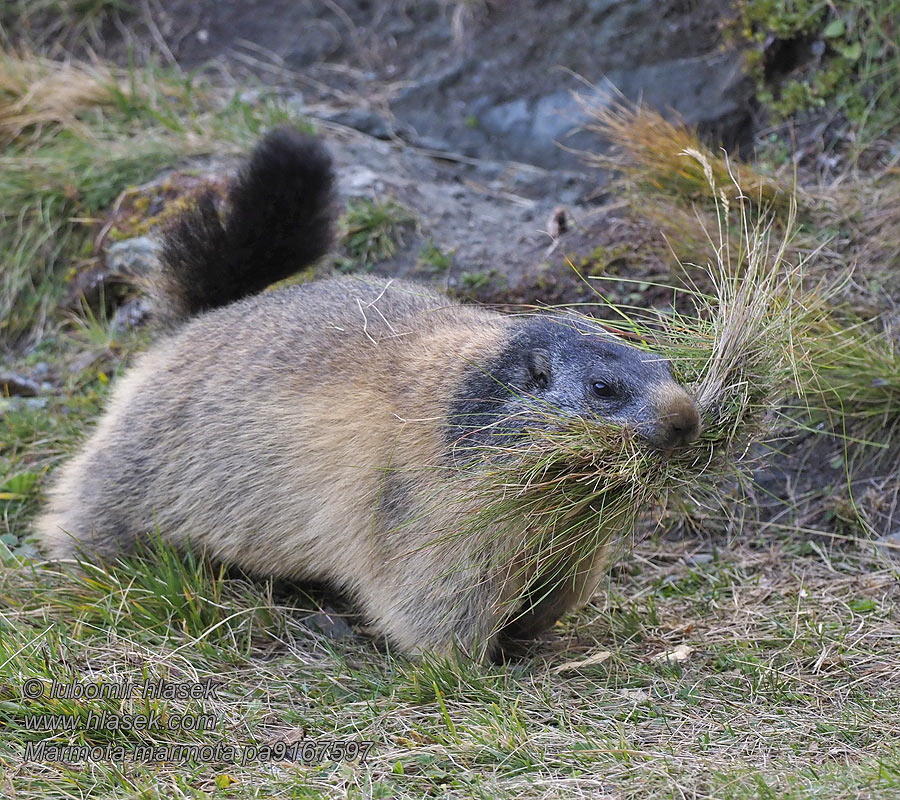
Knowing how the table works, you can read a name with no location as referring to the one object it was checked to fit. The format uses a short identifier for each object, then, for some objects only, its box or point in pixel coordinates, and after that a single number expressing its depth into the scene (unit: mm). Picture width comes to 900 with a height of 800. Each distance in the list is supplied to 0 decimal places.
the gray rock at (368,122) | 17516
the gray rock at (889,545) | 10086
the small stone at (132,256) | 14687
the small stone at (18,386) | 13984
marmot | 8695
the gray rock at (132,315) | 14547
